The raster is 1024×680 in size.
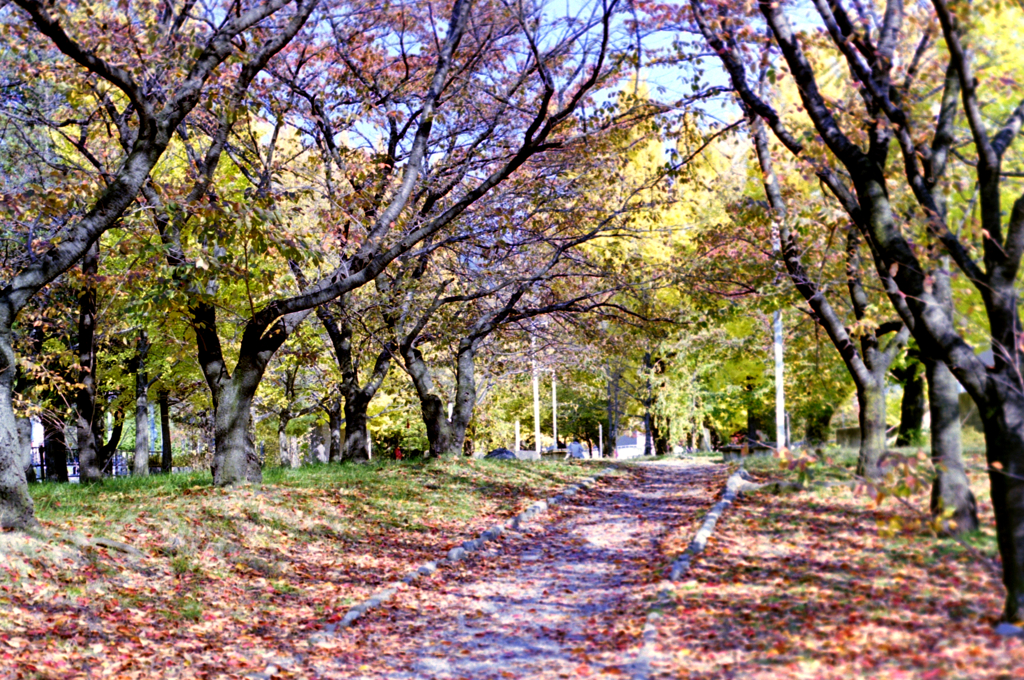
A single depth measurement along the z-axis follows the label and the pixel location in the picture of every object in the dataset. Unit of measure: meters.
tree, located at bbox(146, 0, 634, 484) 11.24
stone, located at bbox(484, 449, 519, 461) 26.79
